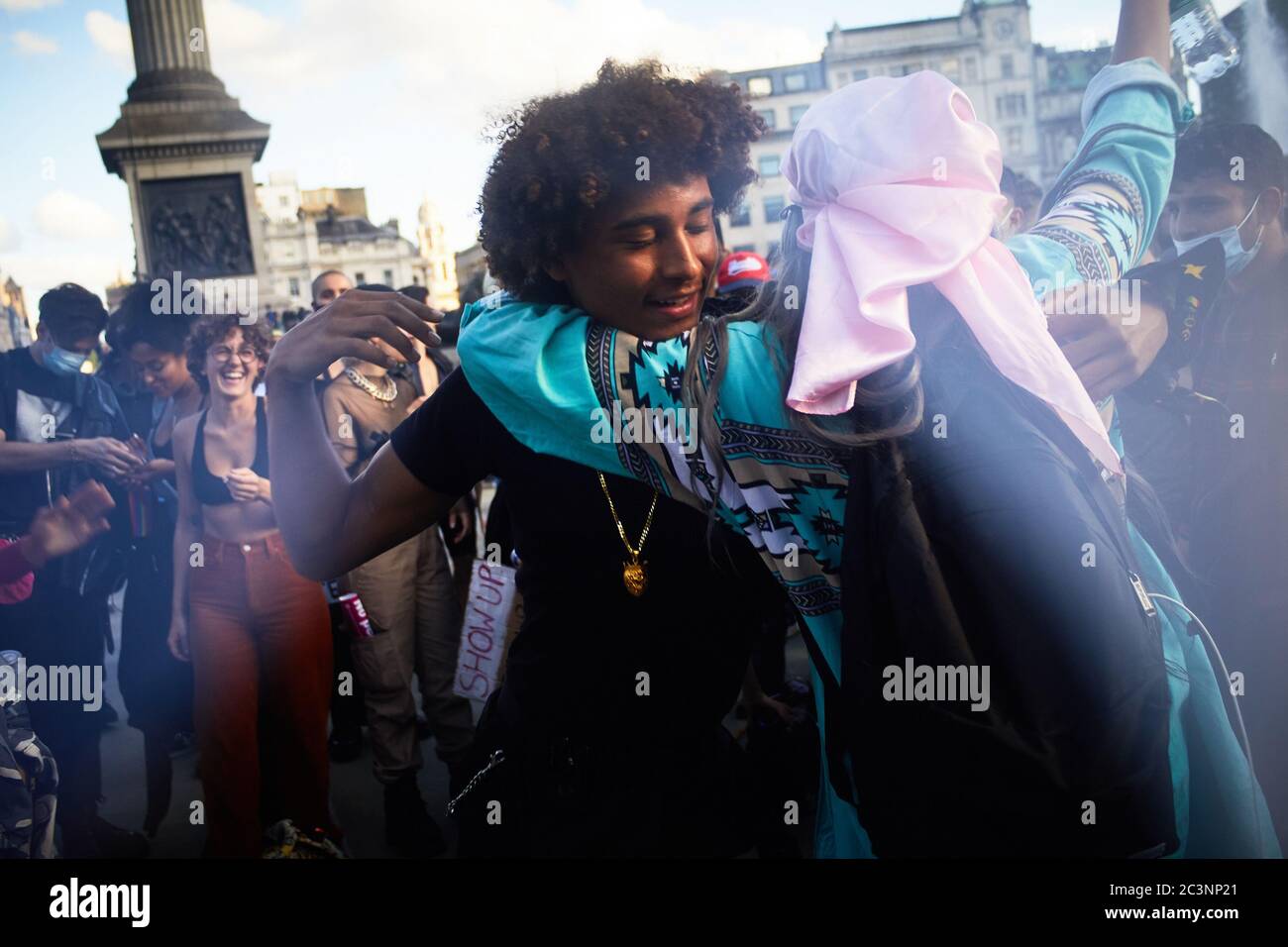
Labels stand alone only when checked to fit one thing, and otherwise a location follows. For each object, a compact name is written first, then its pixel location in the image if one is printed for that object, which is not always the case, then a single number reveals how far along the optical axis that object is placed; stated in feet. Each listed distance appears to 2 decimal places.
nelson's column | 40.42
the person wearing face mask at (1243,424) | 10.90
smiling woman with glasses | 12.19
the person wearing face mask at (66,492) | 13.01
